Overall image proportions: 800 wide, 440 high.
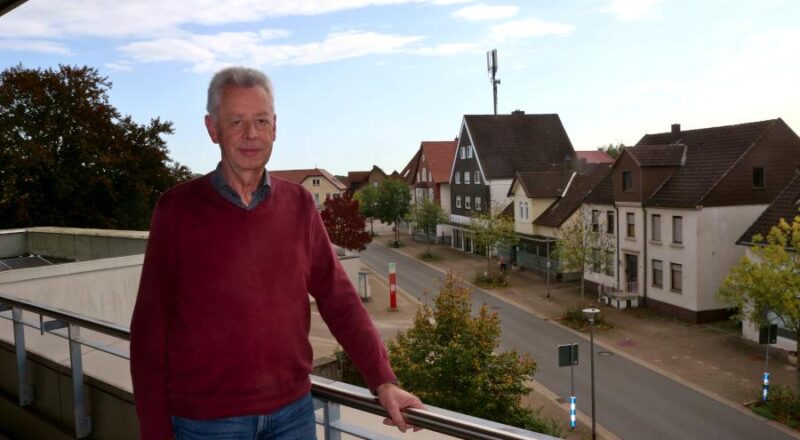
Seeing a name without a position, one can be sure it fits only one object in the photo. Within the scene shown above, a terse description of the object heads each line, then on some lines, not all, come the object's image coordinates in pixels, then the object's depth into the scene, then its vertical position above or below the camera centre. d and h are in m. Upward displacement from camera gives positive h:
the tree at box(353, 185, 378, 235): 56.88 -2.11
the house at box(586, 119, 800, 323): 25.05 -1.40
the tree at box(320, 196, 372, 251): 40.06 -2.77
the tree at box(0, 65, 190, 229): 22.97 +1.13
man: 2.04 -0.36
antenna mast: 62.62 +10.43
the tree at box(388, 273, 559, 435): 13.32 -3.97
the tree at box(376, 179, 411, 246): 56.22 -2.12
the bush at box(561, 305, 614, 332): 24.83 -5.74
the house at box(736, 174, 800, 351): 22.09 -1.69
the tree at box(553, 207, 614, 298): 28.84 -3.37
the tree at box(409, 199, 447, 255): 49.94 -2.96
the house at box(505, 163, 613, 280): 35.75 -1.83
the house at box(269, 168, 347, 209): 78.56 -0.17
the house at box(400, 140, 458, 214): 54.69 +0.39
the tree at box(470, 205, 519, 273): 37.34 -3.27
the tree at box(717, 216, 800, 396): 17.72 -3.22
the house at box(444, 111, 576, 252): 45.44 +1.44
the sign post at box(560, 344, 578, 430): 15.30 -4.26
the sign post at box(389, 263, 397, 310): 29.00 -4.89
